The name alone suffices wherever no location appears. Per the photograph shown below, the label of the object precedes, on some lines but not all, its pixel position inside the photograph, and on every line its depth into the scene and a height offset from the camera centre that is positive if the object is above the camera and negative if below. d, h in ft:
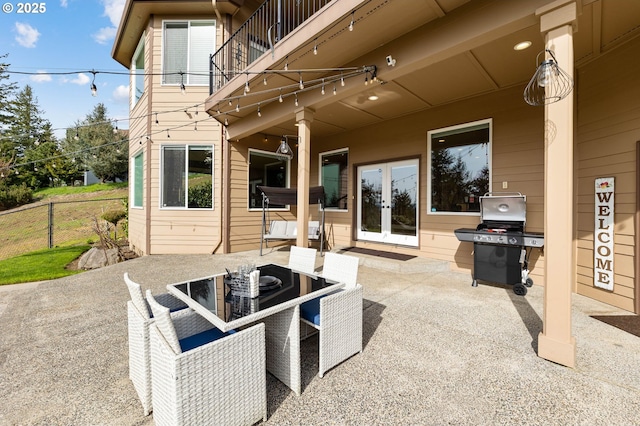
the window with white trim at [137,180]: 23.63 +2.80
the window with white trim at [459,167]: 15.31 +2.76
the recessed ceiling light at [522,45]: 10.11 +6.42
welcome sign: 10.69 -0.85
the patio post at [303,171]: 14.34 +2.20
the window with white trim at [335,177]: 22.45 +3.06
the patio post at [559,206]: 6.79 +0.19
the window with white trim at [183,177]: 21.07 +2.70
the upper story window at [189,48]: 20.98 +12.76
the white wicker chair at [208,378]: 4.13 -2.76
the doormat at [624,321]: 8.70 -3.68
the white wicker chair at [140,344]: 5.19 -2.69
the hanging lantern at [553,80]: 6.66 +3.34
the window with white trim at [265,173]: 23.09 +3.51
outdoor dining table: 5.43 -2.04
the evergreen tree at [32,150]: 57.67 +13.66
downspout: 20.94 +4.09
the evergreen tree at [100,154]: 63.16 +13.47
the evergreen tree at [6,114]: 52.85 +21.07
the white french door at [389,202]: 18.48 +0.75
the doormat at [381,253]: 17.13 -2.78
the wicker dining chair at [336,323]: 6.28 -2.72
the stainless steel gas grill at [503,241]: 11.89 -1.25
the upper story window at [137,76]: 23.84 +12.64
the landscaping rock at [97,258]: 19.47 -3.54
